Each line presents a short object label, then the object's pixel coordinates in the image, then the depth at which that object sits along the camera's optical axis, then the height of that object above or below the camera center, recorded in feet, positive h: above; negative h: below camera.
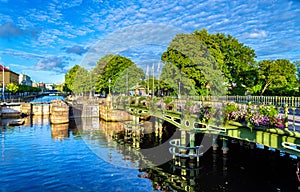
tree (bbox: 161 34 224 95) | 111.65 +12.87
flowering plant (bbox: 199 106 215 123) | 53.50 -4.03
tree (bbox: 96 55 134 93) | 215.92 +20.18
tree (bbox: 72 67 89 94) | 271.33 +12.95
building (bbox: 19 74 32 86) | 579.68 +33.60
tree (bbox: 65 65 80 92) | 307.21 +21.70
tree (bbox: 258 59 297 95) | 135.85 +8.82
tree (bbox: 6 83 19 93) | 282.79 +5.26
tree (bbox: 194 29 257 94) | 133.18 +16.25
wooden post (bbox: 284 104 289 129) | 37.60 -3.30
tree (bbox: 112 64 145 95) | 215.72 +11.28
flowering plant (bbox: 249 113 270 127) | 39.55 -4.00
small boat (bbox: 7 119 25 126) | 130.40 -15.14
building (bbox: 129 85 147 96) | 219.00 +3.69
